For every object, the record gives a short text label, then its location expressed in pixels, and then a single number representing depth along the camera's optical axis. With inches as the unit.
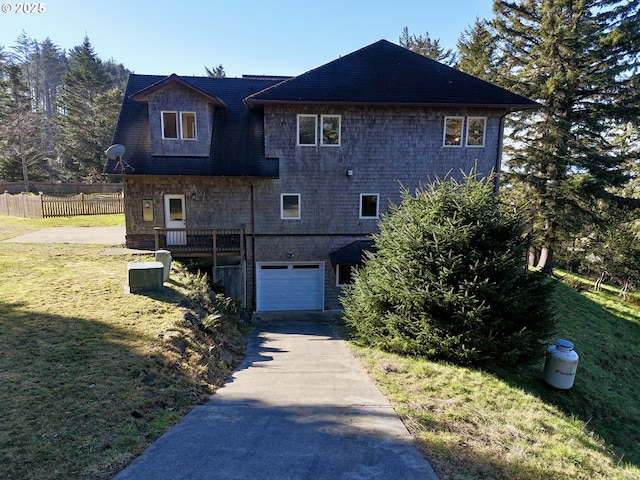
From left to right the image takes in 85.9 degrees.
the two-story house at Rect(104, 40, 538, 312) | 541.6
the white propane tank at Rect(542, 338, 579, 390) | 282.4
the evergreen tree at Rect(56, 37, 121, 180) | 1485.0
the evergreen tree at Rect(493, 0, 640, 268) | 701.9
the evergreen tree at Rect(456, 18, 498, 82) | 881.4
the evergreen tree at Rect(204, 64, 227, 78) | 2021.4
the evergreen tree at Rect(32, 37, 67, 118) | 2652.6
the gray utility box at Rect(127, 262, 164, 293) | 356.5
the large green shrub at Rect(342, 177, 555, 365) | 268.4
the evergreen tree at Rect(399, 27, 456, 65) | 1397.6
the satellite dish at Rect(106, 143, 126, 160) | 512.3
